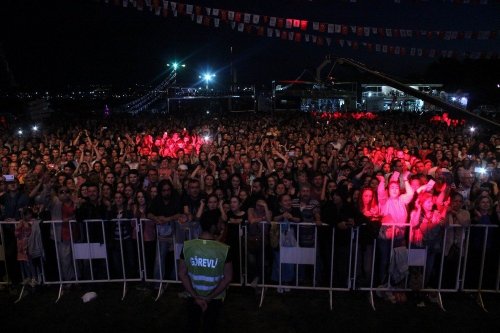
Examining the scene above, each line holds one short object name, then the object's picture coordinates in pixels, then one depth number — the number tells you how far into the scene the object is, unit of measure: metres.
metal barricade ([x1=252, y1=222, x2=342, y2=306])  5.48
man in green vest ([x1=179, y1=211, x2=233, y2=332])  3.81
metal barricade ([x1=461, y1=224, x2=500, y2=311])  5.38
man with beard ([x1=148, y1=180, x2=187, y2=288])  5.74
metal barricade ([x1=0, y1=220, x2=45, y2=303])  5.68
